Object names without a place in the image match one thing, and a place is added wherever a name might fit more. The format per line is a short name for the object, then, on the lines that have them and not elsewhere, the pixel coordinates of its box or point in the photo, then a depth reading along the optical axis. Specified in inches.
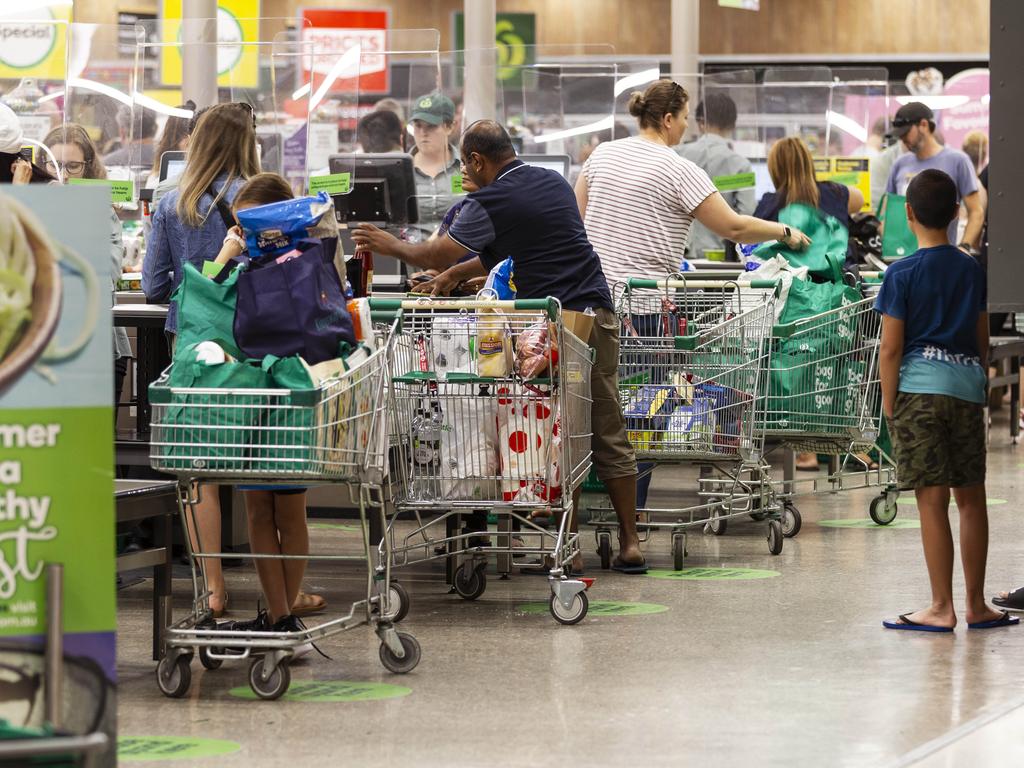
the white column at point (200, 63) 600.5
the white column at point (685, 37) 1134.9
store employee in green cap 652.5
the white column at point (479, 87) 776.1
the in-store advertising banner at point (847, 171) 826.0
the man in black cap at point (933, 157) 756.1
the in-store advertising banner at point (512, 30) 1491.5
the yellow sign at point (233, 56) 586.4
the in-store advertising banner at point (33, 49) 585.3
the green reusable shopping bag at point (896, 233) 730.6
